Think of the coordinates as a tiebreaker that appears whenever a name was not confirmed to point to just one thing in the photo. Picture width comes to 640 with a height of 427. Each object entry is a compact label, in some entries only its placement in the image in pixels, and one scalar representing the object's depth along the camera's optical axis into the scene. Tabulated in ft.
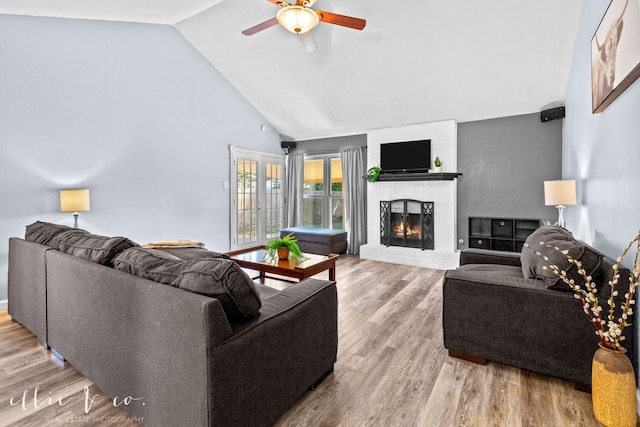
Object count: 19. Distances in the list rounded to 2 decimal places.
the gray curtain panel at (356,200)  20.75
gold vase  5.06
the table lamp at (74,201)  11.55
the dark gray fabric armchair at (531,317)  6.06
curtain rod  22.05
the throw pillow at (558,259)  5.93
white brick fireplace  17.24
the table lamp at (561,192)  10.65
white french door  19.89
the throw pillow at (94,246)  6.08
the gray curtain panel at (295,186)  23.34
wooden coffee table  9.96
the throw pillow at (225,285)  4.39
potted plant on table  11.24
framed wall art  5.71
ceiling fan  9.02
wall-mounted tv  17.94
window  22.45
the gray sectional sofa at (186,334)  4.07
